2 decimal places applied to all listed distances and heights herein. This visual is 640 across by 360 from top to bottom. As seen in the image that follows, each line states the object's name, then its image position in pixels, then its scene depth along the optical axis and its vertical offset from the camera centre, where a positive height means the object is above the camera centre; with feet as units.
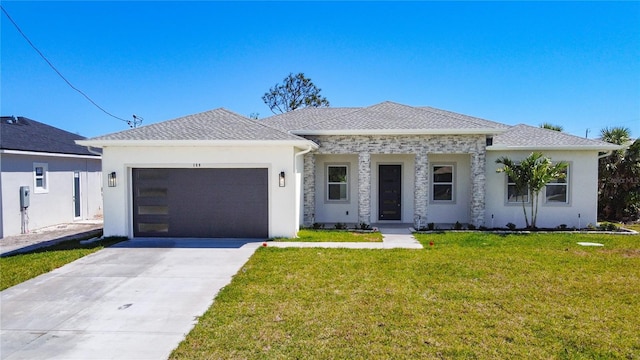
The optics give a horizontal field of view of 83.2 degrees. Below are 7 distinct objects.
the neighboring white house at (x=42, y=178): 39.01 -1.06
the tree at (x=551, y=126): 57.00 +6.81
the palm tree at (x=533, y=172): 38.58 -0.32
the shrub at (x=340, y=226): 41.37 -6.64
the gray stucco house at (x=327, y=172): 35.14 -0.37
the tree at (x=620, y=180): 47.85 -1.50
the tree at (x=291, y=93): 122.83 +26.09
